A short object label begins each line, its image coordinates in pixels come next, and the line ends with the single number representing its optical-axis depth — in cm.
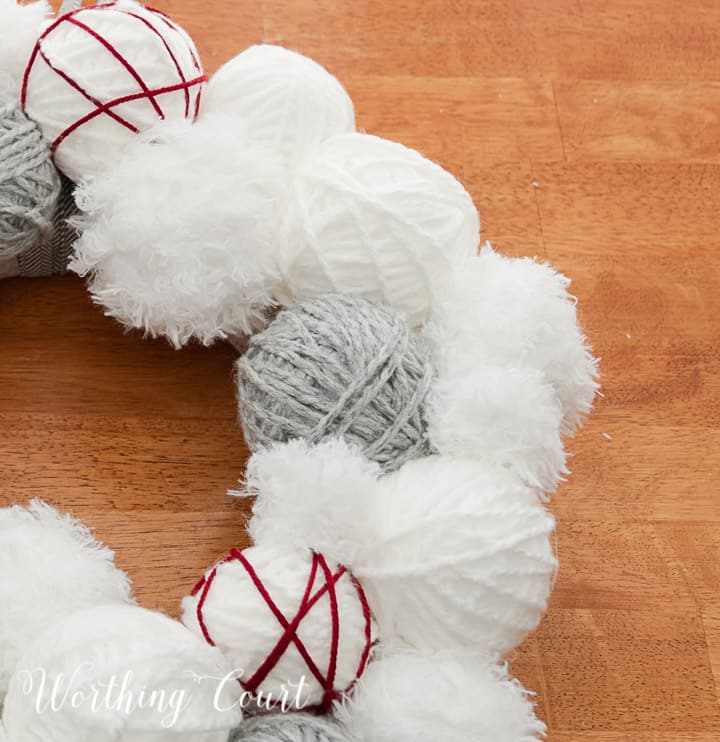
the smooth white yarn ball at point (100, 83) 84
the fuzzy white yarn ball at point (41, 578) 78
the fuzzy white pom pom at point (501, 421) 80
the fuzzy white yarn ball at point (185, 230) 83
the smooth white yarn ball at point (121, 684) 74
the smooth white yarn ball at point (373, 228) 83
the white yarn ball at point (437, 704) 76
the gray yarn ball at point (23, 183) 83
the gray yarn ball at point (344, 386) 81
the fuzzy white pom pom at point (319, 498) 78
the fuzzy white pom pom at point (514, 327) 82
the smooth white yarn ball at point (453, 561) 78
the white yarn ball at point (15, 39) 85
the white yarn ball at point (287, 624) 77
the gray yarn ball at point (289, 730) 77
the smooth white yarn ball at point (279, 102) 85
